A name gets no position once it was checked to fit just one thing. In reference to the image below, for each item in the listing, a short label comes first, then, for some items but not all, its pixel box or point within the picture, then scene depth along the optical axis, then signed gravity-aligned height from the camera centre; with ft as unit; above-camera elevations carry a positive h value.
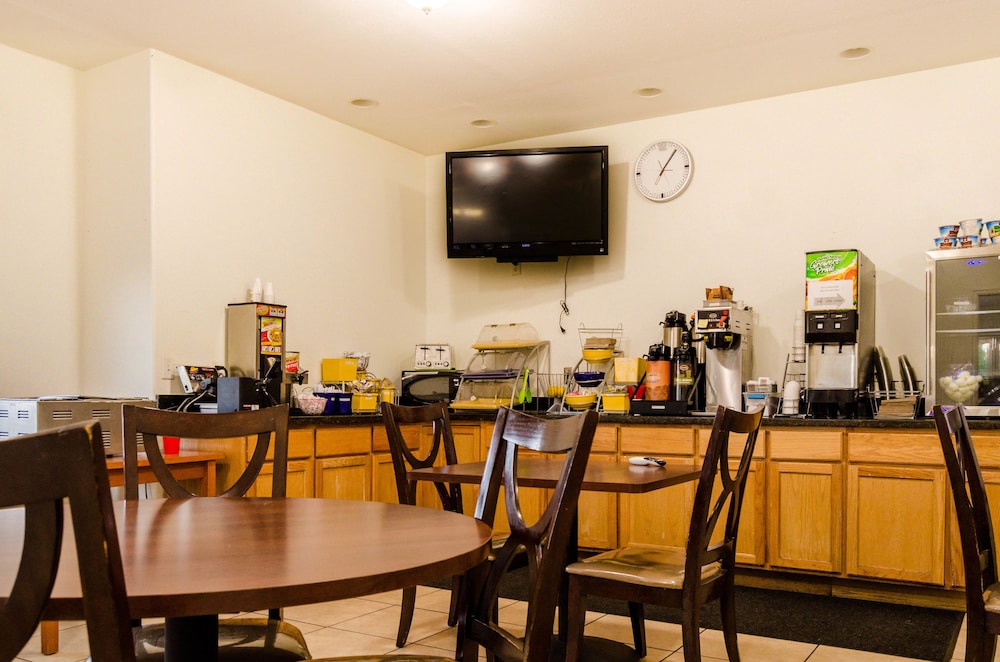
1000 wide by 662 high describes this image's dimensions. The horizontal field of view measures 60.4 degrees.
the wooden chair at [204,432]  8.11 -1.04
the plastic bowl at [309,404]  16.22 -1.50
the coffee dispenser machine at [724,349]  15.78 -0.46
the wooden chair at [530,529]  5.40 -1.45
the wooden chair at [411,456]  11.42 -1.79
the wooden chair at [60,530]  3.29 -0.80
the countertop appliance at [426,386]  19.95 -1.45
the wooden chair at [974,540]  7.32 -1.95
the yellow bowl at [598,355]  18.33 -0.65
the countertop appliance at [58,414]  12.16 -1.29
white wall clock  18.67 +3.40
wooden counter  13.65 -2.98
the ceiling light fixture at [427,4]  12.87 +4.84
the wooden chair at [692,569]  8.47 -2.62
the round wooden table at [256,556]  3.76 -1.25
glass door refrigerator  14.14 -0.08
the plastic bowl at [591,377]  17.75 -1.10
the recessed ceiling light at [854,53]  15.19 +4.85
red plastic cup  13.92 -1.97
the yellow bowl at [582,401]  17.30 -1.55
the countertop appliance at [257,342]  15.79 -0.33
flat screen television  19.03 +2.77
